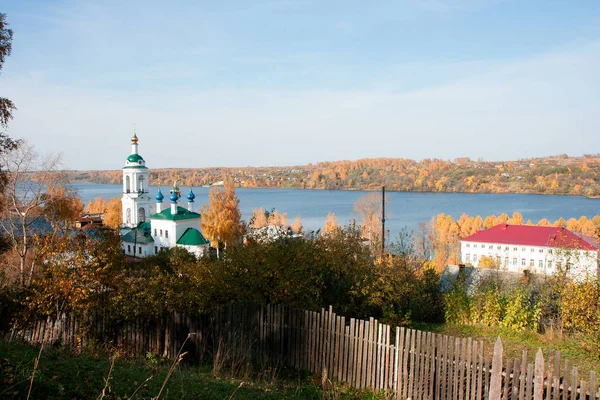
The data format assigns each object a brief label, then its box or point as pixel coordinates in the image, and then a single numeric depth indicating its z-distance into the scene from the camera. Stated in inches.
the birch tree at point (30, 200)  936.3
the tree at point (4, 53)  444.2
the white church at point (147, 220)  1614.2
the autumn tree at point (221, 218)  1721.2
